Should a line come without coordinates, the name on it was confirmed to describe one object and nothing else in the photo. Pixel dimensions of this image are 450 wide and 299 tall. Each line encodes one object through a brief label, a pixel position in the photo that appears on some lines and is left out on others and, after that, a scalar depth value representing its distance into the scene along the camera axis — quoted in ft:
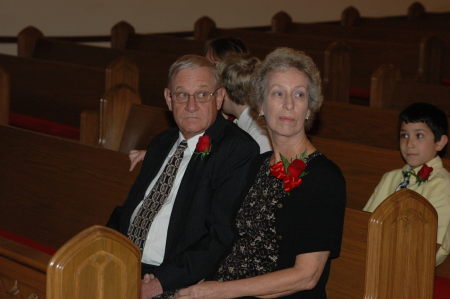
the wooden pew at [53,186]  12.39
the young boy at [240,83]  12.07
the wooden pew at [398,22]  31.30
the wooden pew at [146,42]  24.21
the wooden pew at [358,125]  14.92
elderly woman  8.22
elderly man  9.18
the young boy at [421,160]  11.30
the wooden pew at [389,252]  8.77
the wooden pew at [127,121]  14.57
